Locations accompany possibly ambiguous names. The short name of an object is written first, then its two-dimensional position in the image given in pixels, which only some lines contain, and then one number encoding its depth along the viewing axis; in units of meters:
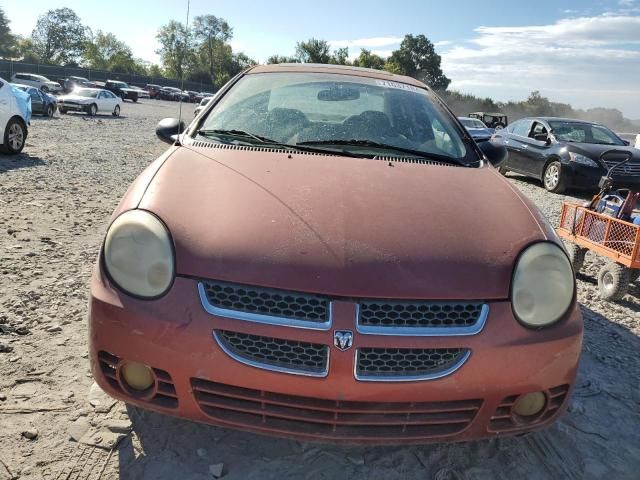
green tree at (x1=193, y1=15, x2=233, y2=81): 79.69
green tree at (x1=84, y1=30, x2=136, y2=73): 91.19
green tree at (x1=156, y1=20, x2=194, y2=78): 76.00
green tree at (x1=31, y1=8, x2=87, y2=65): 90.38
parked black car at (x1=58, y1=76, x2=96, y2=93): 41.71
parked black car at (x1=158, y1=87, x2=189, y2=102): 58.97
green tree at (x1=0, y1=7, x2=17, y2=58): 80.94
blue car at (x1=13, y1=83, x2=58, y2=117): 20.11
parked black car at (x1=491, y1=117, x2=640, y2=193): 9.81
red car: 1.79
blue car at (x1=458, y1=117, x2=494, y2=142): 18.05
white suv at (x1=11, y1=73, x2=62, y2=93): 38.37
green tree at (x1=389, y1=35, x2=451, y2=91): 86.62
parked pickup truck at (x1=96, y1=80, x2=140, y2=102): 45.41
